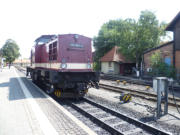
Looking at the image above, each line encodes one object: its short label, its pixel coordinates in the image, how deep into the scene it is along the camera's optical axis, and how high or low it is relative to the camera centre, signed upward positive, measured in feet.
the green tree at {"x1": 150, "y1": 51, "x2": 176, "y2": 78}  52.75 -0.01
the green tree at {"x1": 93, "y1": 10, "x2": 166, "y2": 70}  72.23 +15.91
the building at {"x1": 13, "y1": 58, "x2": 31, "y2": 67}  387.12 +10.50
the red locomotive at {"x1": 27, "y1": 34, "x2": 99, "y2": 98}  26.71 +0.21
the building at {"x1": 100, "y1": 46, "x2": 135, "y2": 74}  89.76 +2.35
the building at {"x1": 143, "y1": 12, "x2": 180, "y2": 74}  54.13 +7.17
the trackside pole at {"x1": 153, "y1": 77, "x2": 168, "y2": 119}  20.43 -3.03
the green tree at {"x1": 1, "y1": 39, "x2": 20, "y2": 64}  252.24 +28.35
